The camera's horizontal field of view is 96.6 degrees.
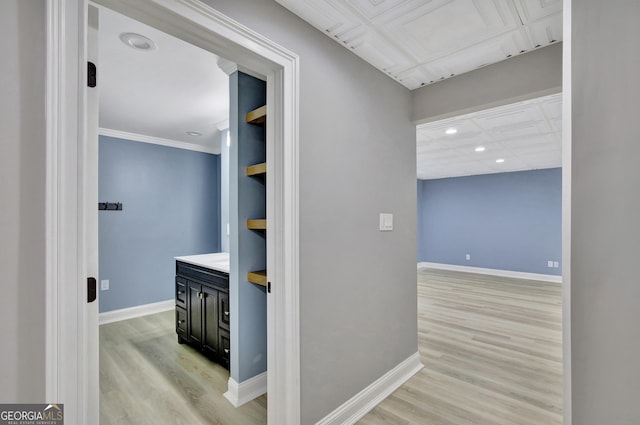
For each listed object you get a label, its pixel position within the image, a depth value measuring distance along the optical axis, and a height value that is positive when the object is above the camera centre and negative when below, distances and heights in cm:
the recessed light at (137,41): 188 +118
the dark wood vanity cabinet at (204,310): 245 -91
